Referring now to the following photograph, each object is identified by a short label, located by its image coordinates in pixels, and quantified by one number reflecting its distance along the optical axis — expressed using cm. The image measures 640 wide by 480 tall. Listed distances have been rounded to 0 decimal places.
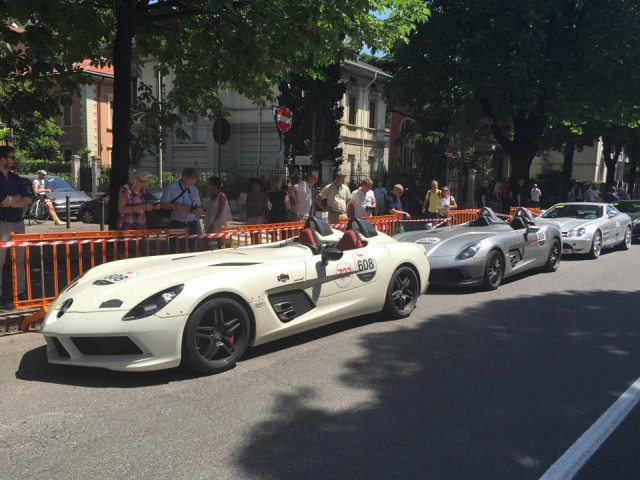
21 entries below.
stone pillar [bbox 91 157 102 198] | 3031
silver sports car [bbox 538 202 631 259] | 1245
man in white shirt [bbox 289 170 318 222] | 1138
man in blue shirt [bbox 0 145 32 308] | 675
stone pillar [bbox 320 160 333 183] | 2653
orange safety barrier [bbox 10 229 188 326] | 645
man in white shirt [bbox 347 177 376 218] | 1137
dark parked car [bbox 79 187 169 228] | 1864
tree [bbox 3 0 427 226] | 858
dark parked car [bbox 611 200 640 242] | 1638
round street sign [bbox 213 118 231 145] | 1213
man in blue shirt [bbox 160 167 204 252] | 849
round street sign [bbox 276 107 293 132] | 1260
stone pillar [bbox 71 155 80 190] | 3073
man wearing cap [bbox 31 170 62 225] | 1920
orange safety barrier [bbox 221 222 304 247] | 870
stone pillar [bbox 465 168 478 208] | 2764
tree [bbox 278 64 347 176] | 2712
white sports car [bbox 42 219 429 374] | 452
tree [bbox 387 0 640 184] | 1709
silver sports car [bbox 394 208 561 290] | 856
